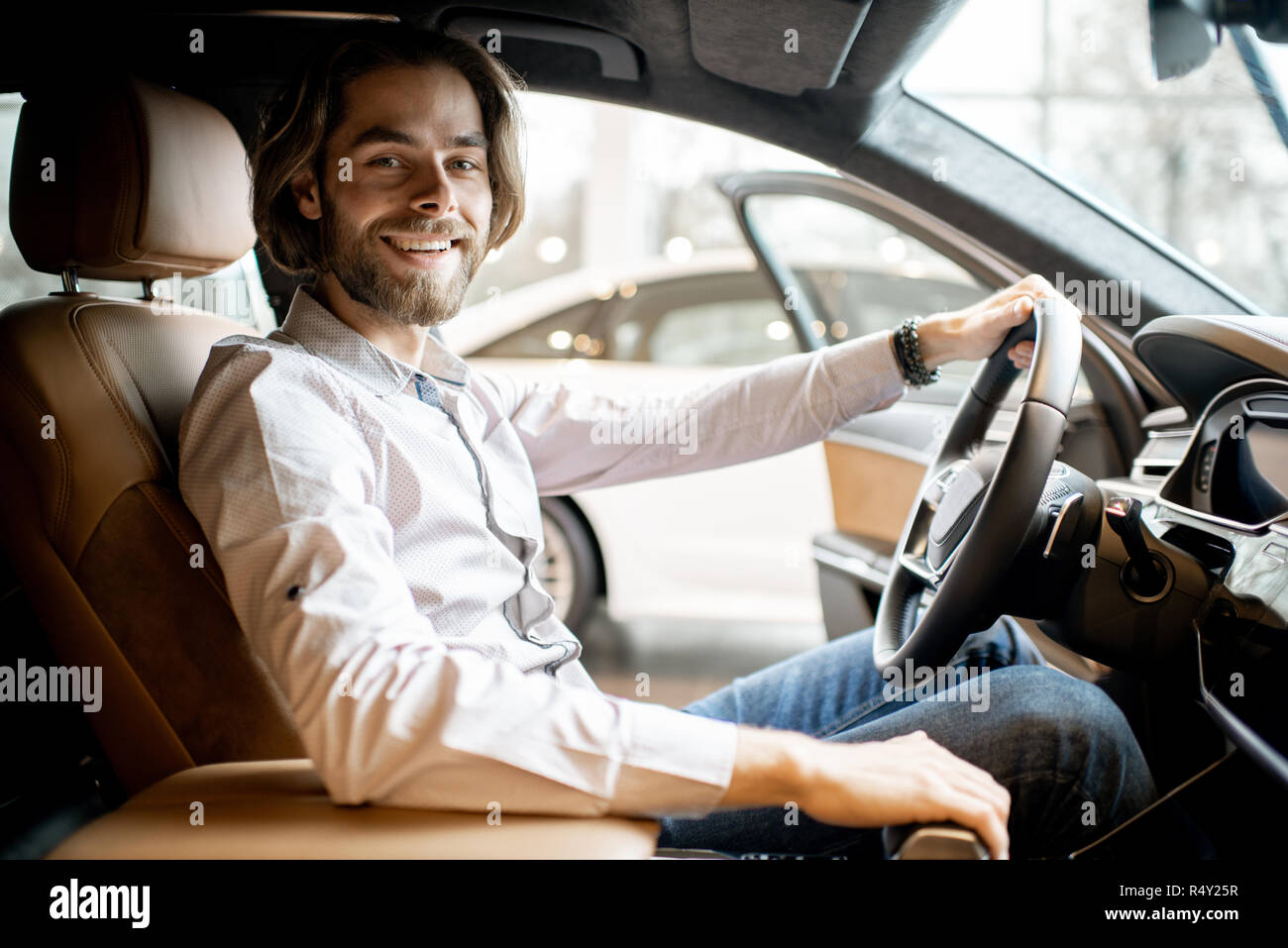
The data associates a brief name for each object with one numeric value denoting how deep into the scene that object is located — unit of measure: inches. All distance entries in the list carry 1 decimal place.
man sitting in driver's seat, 36.8
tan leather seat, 45.9
